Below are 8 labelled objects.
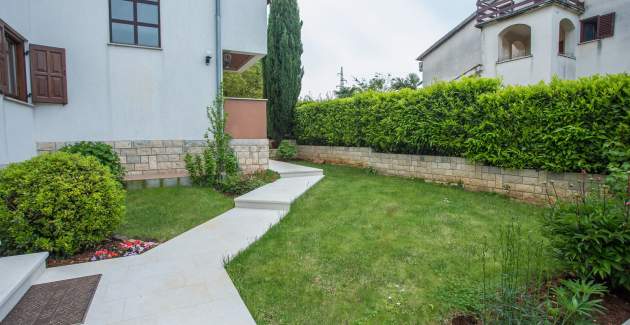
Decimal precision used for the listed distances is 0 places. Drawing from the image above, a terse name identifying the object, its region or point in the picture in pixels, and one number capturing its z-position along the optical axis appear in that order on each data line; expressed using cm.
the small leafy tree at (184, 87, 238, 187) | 787
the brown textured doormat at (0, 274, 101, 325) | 278
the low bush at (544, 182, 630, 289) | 280
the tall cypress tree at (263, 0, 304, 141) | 1290
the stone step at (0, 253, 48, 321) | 287
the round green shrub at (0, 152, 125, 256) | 384
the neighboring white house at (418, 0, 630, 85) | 1398
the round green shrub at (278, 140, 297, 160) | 1310
